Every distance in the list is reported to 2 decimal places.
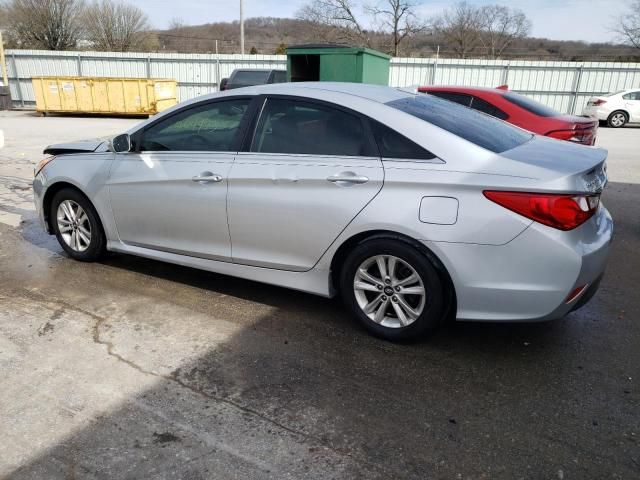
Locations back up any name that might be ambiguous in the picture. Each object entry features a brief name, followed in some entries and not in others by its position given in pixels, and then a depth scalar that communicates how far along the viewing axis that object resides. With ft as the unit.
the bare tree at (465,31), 180.55
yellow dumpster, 69.82
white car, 64.03
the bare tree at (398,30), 126.62
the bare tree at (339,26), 129.31
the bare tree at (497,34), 189.47
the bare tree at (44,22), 132.46
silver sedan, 9.57
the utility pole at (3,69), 77.20
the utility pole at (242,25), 100.83
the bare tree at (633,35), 141.78
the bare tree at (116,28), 146.61
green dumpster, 39.50
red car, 23.40
